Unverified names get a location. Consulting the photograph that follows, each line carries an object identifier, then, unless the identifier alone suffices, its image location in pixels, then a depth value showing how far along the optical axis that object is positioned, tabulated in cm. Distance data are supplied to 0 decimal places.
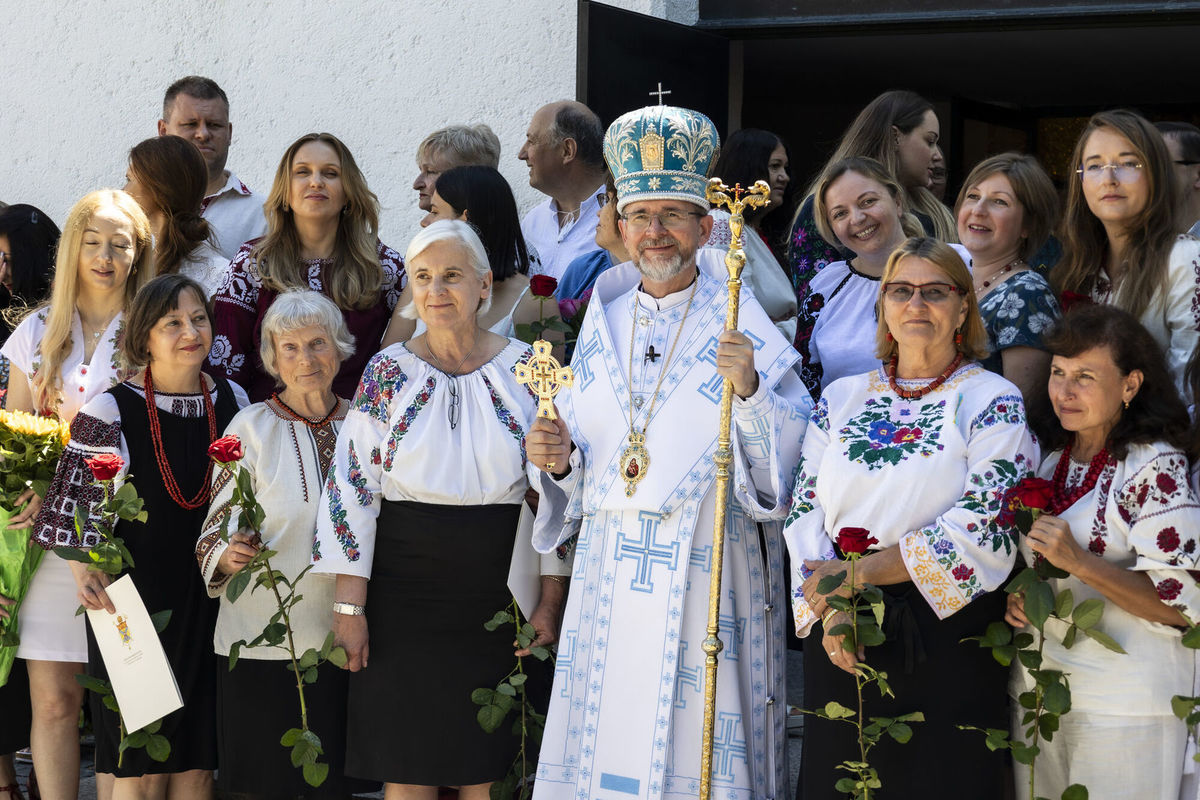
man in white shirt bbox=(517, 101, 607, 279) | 582
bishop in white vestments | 406
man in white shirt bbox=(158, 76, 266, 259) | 620
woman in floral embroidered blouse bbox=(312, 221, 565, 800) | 429
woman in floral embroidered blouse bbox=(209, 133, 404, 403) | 504
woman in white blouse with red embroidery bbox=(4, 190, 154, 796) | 487
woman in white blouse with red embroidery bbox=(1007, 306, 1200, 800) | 366
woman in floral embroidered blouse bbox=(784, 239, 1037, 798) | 372
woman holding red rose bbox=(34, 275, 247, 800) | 459
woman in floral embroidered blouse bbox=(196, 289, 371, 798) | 448
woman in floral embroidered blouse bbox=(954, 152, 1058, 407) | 419
